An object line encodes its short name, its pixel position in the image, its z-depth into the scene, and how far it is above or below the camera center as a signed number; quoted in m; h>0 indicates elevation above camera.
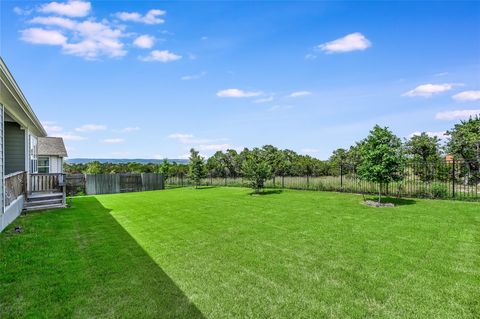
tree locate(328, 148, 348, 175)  23.41 +0.62
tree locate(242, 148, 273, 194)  15.76 -0.57
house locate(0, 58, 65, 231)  7.00 -0.01
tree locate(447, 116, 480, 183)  16.28 +1.20
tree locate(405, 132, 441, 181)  17.71 +0.90
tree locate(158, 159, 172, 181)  28.33 -0.45
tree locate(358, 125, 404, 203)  10.02 +0.10
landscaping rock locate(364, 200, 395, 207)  10.03 -1.65
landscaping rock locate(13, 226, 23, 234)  6.80 -1.63
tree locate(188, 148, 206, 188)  22.67 -0.40
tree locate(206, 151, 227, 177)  27.02 -0.21
